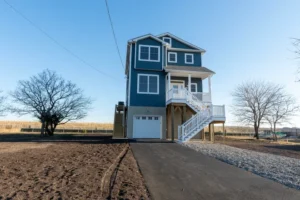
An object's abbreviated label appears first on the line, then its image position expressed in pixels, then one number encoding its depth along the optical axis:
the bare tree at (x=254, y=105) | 28.75
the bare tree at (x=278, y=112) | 28.53
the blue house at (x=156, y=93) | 15.14
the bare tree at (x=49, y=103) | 23.30
